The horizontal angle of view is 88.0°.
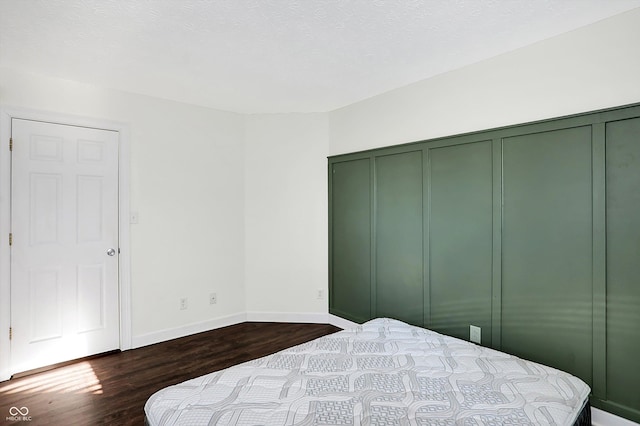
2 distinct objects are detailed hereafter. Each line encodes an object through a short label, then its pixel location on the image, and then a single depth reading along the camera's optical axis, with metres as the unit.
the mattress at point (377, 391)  1.39
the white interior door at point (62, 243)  2.74
